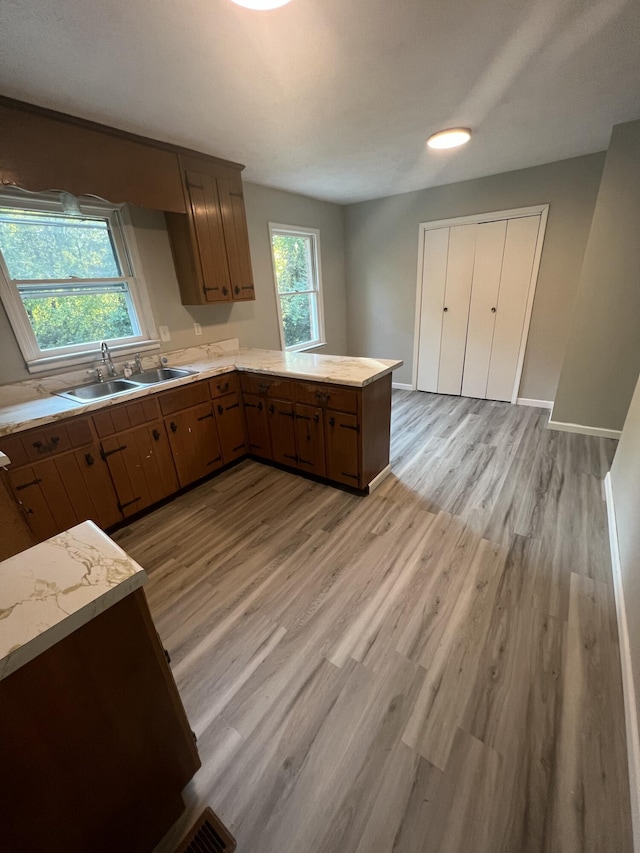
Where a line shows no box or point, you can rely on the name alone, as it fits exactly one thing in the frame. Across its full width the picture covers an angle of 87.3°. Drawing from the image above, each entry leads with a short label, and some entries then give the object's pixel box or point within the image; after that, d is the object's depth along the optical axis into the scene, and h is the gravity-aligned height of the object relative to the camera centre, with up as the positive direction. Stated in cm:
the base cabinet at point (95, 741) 66 -92
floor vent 97 -147
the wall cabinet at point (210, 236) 257 +48
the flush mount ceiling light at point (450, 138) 232 +97
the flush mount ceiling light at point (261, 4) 115 +94
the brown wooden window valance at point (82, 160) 176 +81
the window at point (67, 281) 208 +16
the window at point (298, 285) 387 +11
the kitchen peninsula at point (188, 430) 191 -84
